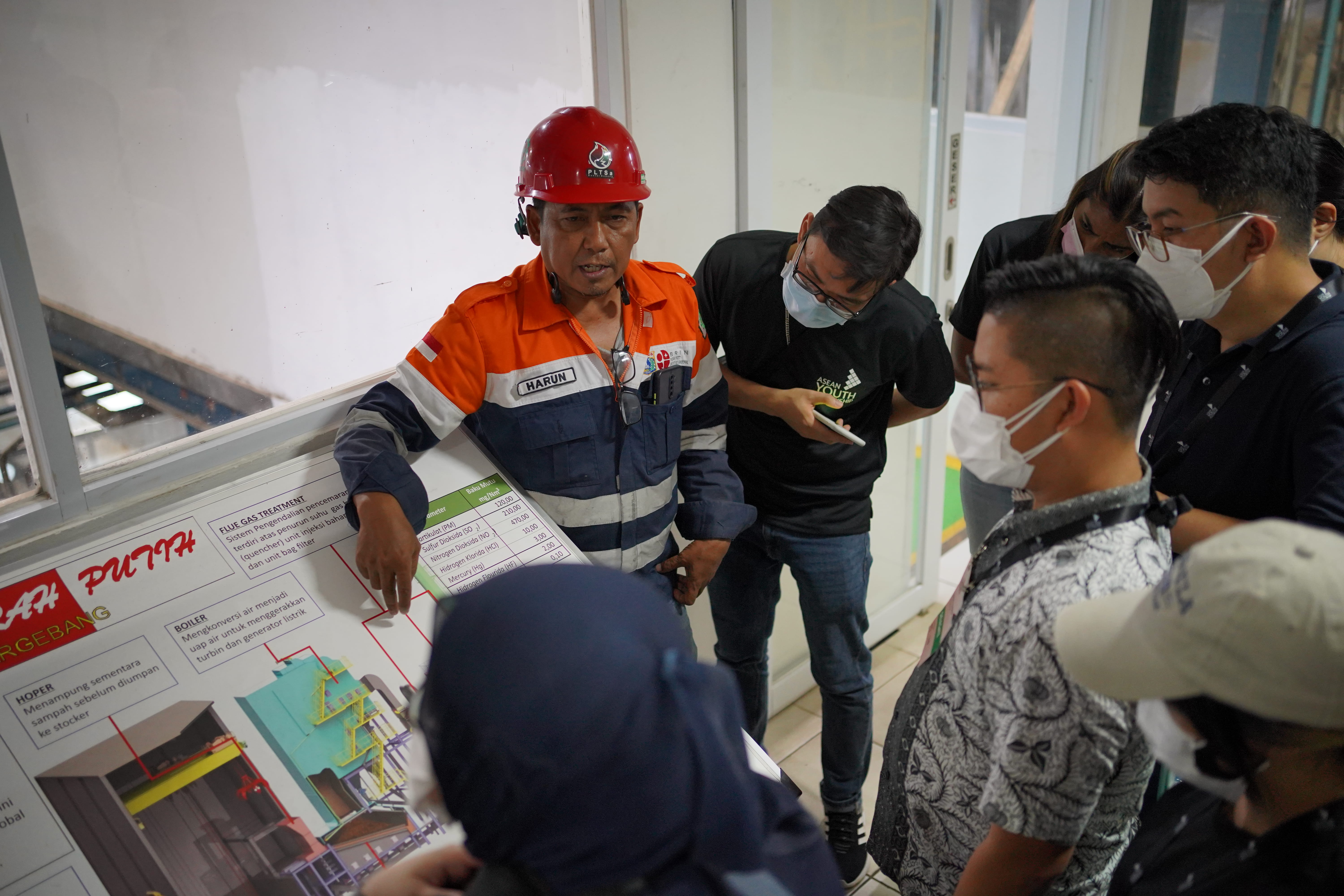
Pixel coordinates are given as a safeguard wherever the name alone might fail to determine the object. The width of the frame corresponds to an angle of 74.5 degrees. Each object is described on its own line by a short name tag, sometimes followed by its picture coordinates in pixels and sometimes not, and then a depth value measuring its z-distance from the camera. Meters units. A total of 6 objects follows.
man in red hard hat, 1.54
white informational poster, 1.13
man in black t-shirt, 1.91
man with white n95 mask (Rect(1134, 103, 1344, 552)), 1.48
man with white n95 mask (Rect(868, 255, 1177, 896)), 1.06
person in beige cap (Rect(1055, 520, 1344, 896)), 0.73
